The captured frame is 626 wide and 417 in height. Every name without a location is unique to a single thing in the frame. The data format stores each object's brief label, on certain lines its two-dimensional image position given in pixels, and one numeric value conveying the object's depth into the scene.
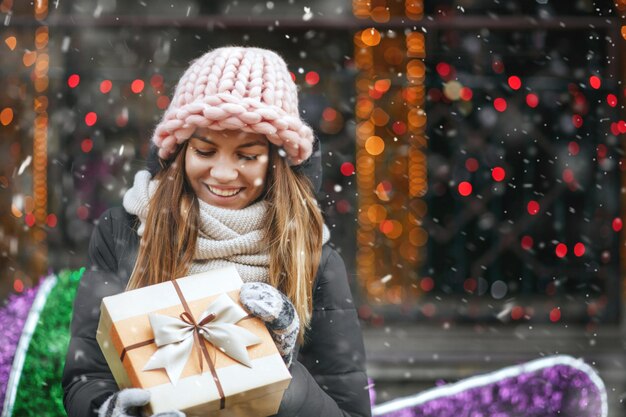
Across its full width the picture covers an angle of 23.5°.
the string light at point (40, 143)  8.29
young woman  3.39
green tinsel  4.15
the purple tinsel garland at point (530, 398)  4.93
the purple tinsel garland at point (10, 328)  4.18
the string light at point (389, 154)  8.66
